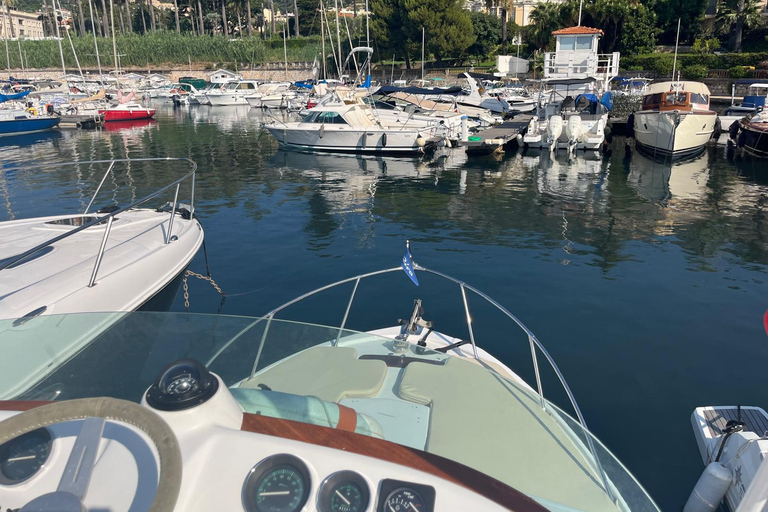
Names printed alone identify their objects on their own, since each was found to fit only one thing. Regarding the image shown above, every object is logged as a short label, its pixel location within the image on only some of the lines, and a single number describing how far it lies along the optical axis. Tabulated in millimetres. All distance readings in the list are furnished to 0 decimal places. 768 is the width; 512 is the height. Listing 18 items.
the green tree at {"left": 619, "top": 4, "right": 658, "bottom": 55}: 48500
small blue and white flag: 6195
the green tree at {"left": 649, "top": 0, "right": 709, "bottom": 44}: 48094
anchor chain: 10965
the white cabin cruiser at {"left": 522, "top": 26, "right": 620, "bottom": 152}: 27312
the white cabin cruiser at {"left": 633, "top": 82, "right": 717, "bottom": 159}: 25250
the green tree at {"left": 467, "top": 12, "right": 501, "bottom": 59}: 64250
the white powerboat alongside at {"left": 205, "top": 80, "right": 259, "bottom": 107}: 57688
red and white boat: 41094
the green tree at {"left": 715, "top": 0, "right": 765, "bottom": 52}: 44594
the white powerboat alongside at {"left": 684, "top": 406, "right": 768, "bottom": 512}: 5008
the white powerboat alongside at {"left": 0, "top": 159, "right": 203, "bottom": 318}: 6395
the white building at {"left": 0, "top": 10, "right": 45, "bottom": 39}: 128825
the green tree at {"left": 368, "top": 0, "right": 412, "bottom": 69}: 62844
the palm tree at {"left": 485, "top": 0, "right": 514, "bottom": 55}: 59438
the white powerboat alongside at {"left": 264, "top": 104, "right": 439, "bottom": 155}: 26359
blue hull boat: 34125
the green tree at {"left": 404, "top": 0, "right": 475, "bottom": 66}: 59062
